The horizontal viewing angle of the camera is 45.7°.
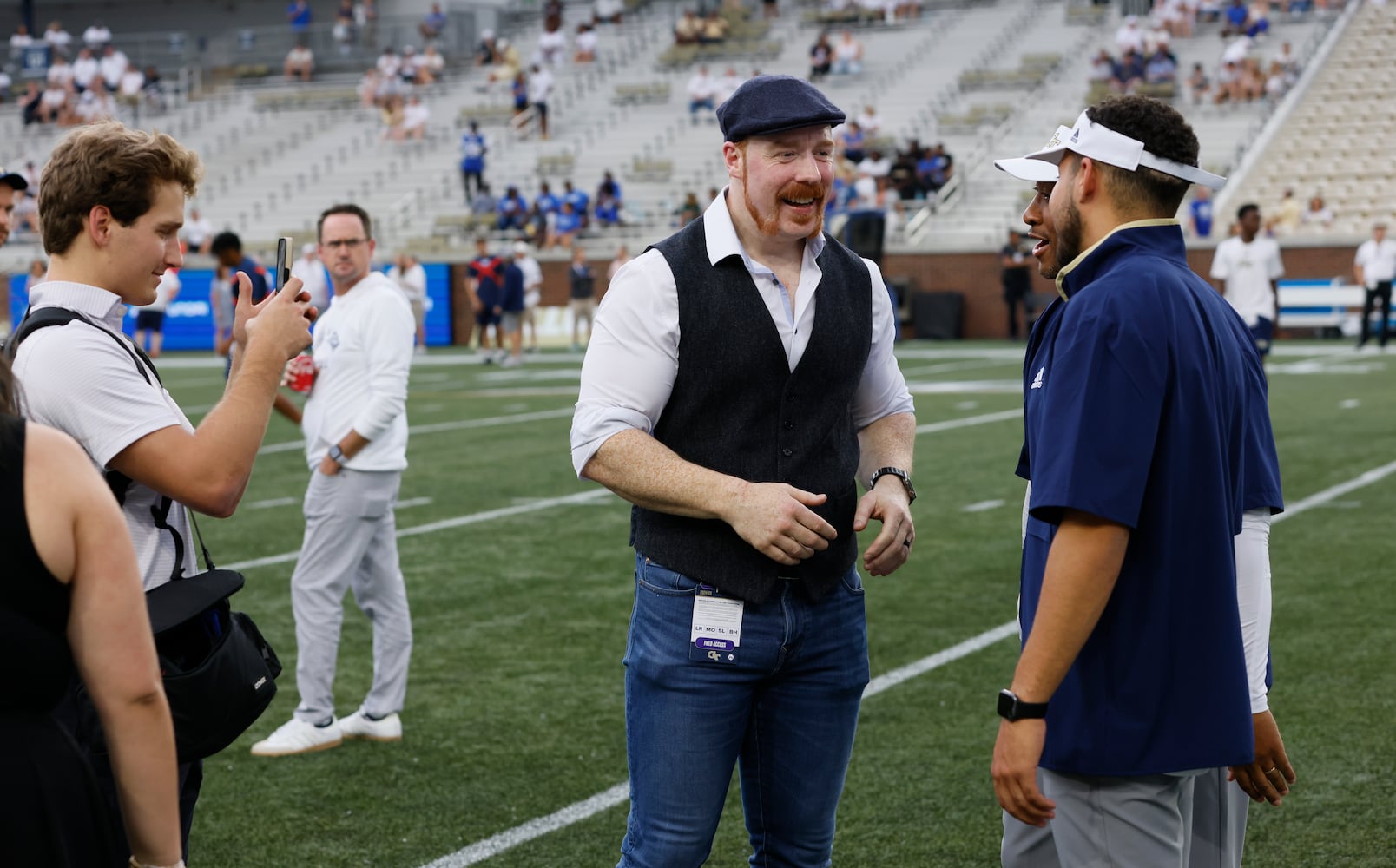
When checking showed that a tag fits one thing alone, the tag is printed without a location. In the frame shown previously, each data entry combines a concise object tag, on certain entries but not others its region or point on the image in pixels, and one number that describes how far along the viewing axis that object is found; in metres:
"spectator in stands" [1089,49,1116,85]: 36.34
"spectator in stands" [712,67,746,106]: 40.03
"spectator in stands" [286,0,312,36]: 49.59
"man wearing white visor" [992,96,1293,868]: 2.81
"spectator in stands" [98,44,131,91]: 48.97
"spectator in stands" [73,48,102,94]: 48.71
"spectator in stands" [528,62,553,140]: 41.97
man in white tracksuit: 6.35
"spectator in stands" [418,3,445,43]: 48.03
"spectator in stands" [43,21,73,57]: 50.81
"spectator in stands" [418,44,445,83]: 46.25
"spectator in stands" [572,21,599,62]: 46.03
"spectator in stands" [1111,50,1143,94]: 35.41
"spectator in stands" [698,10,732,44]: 44.34
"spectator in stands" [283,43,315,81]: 48.41
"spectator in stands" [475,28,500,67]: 47.19
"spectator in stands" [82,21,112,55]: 50.41
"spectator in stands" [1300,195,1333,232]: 30.31
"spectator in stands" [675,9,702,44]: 44.50
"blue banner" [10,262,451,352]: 33.97
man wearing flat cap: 3.34
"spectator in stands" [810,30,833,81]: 40.72
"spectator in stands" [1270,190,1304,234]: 30.03
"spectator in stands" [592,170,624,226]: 35.88
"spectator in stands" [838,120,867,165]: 35.53
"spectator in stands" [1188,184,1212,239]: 30.52
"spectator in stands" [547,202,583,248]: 35.66
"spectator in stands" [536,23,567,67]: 46.09
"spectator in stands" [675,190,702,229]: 32.62
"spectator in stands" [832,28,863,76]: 41.12
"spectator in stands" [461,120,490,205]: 37.78
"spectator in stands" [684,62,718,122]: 40.38
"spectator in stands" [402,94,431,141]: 43.09
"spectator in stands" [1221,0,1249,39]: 37.91
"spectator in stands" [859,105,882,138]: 36.56
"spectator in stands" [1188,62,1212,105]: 35.31
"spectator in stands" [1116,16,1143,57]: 36.59
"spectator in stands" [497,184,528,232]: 36.53
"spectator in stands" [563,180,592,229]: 36.28
